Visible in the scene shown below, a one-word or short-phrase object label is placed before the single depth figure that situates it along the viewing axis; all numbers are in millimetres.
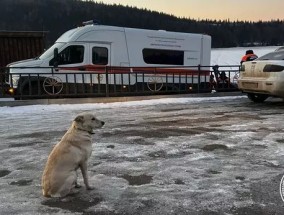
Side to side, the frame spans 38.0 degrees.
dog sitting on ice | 4207
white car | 10539
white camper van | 13900
